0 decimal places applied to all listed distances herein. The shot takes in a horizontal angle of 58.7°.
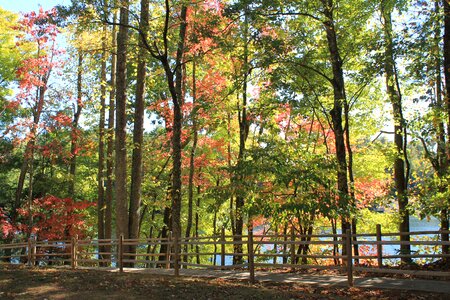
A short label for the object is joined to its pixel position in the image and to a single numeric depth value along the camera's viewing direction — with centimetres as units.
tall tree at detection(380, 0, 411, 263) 1133
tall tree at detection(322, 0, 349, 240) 1265
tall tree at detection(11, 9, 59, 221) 2125
